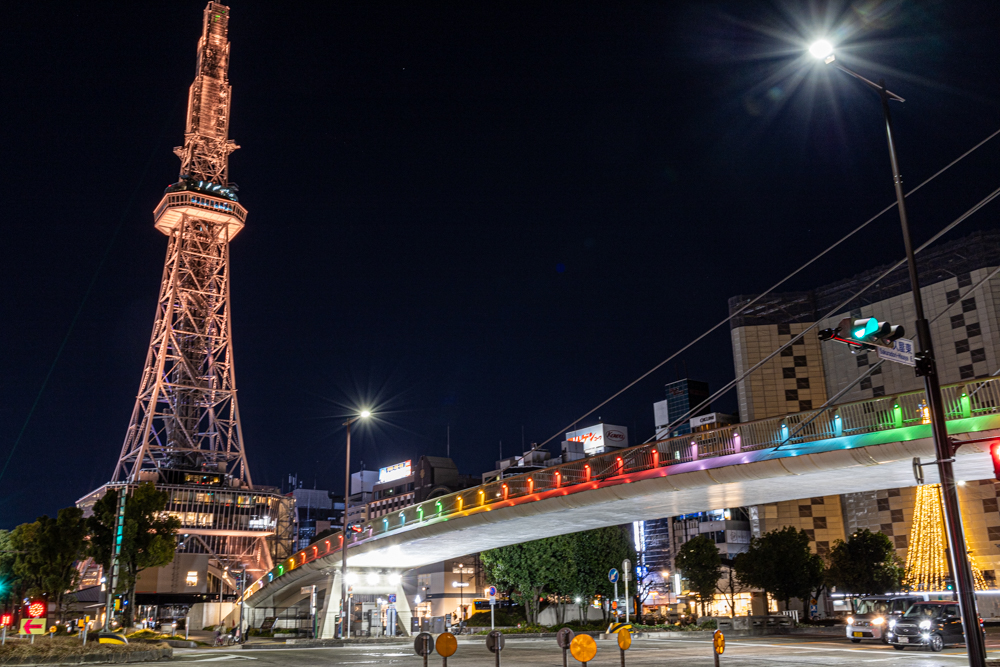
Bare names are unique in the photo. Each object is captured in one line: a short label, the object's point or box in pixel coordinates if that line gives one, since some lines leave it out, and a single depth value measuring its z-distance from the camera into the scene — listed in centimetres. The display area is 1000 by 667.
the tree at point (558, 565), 5397
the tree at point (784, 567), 5988
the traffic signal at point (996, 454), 1147
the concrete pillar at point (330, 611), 4878
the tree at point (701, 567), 6500
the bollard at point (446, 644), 1316
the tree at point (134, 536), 4996
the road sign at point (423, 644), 1372
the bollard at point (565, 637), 1476
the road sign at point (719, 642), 1485
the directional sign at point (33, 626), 3095
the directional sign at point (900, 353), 1184
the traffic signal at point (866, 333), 1177
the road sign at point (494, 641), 1393
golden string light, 5706
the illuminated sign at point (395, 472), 14575
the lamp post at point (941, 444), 1089
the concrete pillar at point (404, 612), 5337
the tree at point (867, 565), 6206
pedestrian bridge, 2317
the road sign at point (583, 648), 1344
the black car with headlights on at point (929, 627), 2838
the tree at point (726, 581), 8288
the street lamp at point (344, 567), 4258
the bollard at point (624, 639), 1485
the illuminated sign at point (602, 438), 14012
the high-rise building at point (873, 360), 7238
